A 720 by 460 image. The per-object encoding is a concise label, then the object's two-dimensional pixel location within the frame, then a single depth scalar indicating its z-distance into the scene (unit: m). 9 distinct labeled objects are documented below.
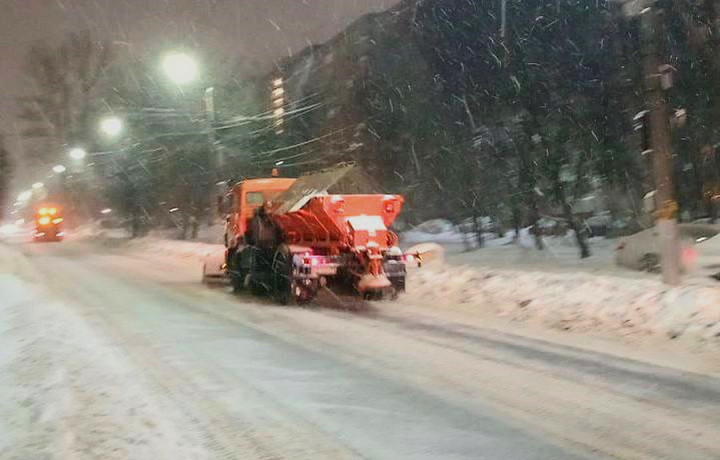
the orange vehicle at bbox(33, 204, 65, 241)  51.84
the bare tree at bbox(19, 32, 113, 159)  54.50
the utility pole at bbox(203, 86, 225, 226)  26.36
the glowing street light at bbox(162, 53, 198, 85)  25.42
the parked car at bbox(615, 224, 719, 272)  18.89
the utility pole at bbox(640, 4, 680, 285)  11.99
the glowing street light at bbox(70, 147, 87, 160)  51.84
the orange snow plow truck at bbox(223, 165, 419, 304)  14.14
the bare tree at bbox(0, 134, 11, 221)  83.28
